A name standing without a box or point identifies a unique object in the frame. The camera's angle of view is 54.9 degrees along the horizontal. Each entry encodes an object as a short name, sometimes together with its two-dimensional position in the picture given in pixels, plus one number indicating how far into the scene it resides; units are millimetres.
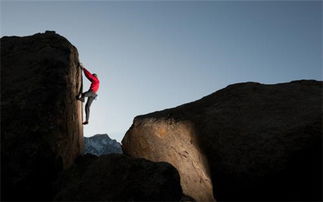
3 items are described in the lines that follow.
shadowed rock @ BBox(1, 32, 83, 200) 10914
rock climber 16831
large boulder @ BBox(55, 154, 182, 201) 10242
